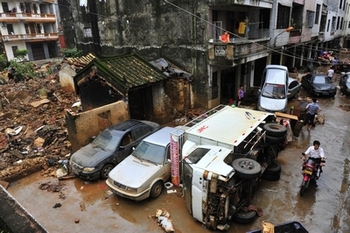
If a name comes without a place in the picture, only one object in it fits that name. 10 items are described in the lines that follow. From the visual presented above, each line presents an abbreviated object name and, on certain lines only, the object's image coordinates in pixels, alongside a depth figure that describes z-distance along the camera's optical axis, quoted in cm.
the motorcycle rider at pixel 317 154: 787
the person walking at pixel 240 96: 1614
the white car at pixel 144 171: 757
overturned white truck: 632
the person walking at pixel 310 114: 1234
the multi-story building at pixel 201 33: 1433
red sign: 816
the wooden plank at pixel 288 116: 1169
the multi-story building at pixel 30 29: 3491
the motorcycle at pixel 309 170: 781
